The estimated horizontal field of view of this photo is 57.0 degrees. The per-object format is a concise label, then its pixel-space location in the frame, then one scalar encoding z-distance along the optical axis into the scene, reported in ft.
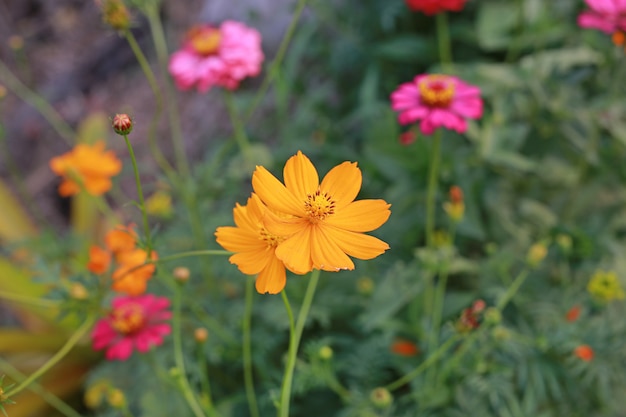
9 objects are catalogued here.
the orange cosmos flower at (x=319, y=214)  1.77
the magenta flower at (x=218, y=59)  3.73
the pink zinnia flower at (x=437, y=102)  2.81
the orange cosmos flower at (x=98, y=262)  2.92
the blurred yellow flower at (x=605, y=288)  3.10
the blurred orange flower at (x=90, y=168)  3.68
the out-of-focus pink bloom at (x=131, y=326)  2.82
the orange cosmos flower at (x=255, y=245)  1.79
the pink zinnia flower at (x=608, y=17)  3.19
